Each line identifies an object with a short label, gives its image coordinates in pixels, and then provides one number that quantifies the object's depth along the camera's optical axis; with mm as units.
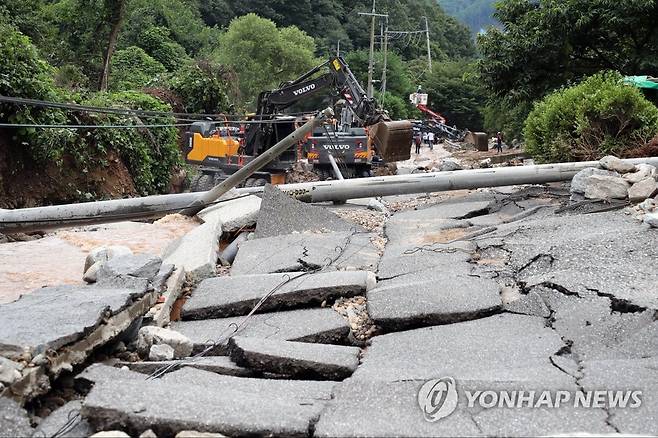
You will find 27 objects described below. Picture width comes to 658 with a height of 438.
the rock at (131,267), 5223
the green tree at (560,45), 18719
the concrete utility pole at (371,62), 35556
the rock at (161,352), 4230
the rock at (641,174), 8125
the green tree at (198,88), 26312
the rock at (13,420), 2873
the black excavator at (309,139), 15672
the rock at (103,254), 6523
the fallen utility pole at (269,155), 8727
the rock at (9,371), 3080
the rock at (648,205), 7168
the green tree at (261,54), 41625
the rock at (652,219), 6259
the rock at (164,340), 4352
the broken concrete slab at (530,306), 4730
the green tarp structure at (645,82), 15580
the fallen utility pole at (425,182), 10224
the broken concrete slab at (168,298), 5059
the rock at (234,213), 8695
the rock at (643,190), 7660
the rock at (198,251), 6577
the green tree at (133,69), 26750
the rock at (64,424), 2984
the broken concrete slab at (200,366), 3930
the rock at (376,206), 10930
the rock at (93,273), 5664
